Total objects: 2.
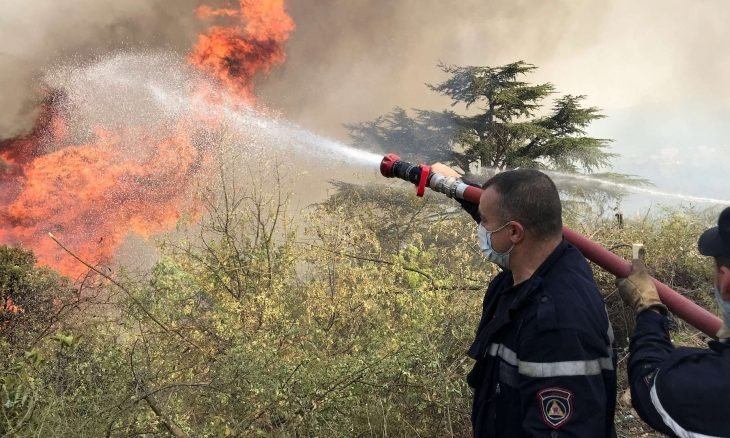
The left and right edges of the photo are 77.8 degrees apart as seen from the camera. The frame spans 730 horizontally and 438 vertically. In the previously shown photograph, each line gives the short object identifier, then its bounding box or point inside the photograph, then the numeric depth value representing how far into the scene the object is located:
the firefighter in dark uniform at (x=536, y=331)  1.45
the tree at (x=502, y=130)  14.21
